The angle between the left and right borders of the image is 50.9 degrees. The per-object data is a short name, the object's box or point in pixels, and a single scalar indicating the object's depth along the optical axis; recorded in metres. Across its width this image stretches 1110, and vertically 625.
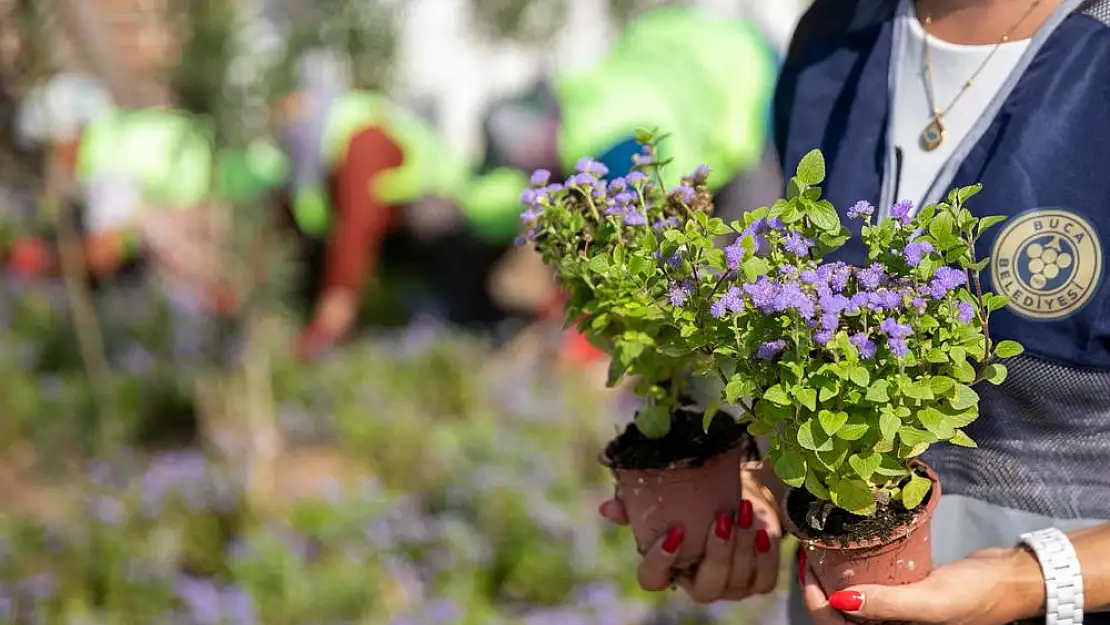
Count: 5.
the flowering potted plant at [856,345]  0.94
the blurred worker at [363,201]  5.11
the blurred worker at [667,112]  4.14
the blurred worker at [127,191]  4.77
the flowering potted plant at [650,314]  1.05
